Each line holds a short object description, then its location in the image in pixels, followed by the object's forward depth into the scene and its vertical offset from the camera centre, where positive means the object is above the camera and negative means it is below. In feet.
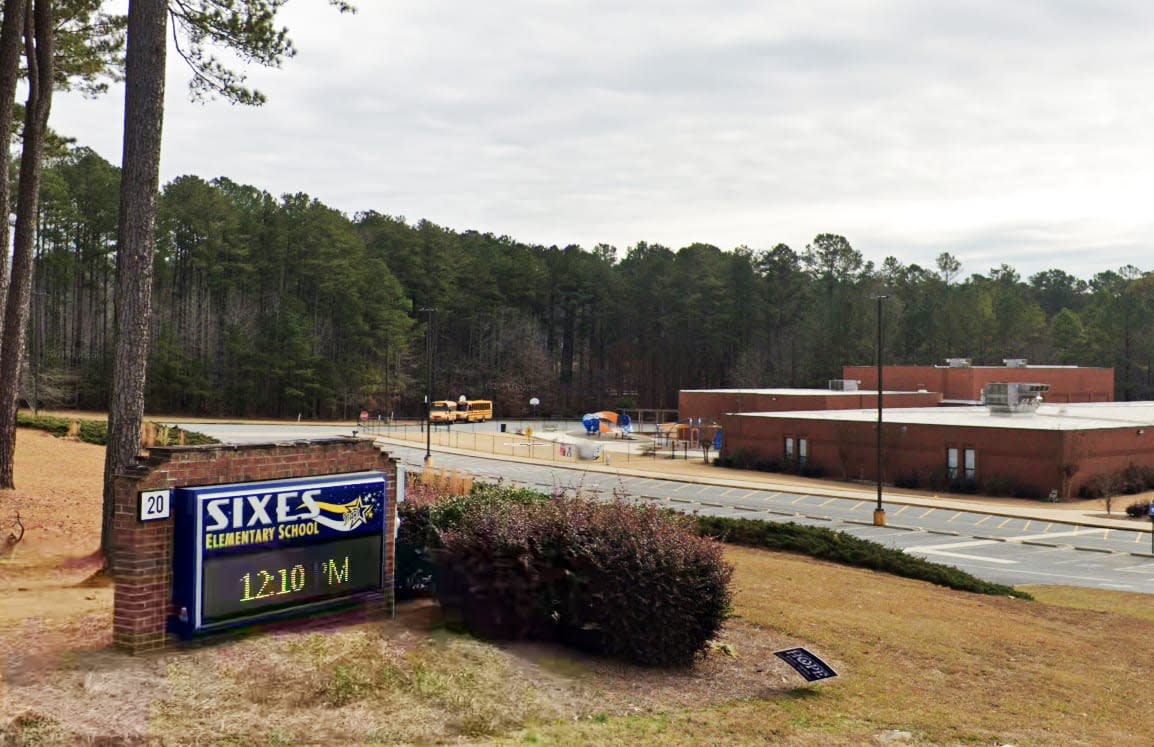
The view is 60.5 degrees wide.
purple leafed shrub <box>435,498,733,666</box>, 41.70 -8.81
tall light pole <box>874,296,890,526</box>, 125.70 -17.25
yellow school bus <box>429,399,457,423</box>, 323.98 -12.15
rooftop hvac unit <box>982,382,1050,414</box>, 218.38 -2.96
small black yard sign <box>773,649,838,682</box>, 39.47 -11.38
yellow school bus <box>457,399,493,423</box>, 342.44 -12.65
